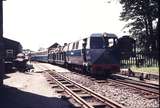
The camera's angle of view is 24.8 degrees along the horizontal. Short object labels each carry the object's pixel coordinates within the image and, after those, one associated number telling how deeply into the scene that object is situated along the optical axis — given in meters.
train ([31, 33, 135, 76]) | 23.64
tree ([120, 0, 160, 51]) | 45.62
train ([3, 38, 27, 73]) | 36.42
